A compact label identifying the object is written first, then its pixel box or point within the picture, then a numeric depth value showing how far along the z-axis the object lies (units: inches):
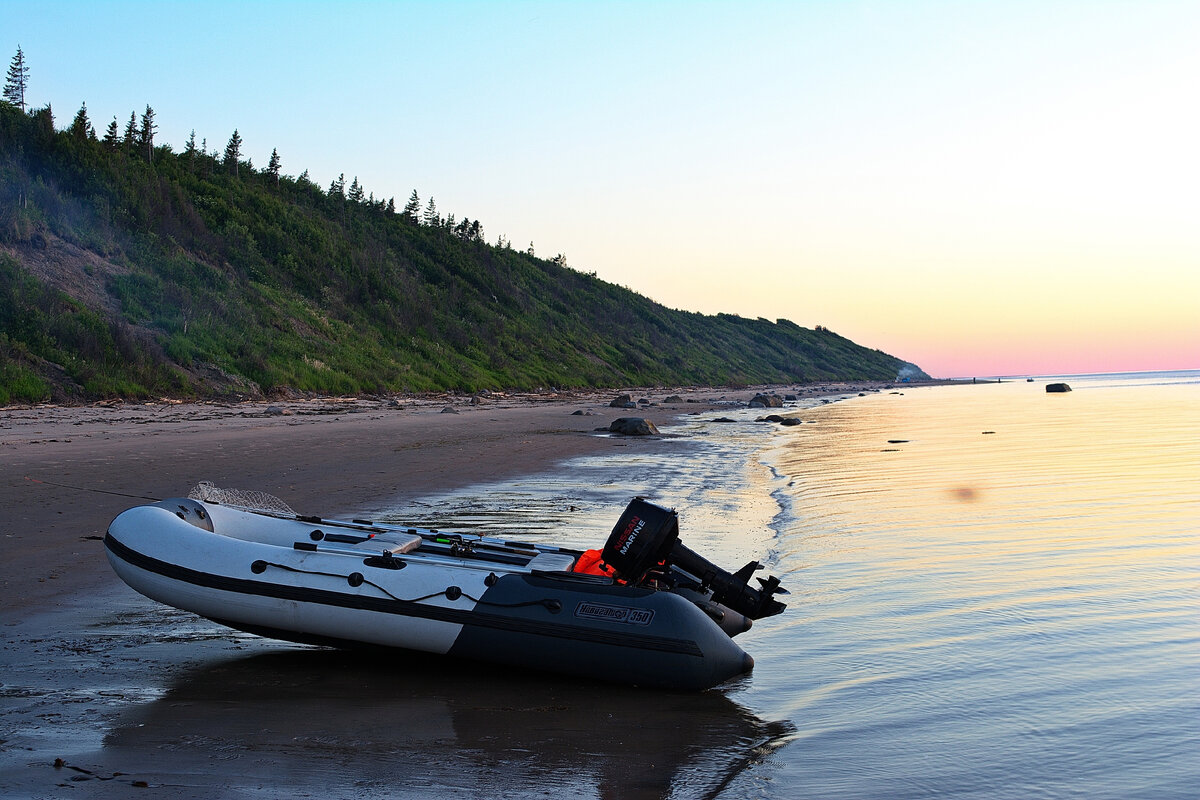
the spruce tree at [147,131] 1409.9
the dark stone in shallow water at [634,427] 772.6
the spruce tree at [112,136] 1277.1
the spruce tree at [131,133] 1374.3
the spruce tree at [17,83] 1374.3
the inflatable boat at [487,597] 184.1
